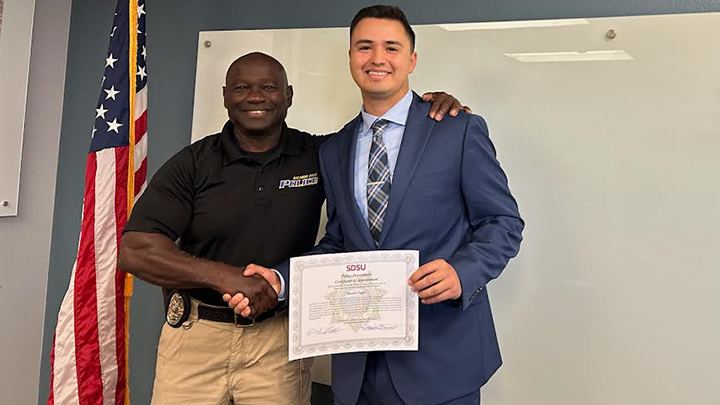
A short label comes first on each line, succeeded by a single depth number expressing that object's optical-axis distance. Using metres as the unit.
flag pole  1.85
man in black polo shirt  1.55
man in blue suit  1.33
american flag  1.83
